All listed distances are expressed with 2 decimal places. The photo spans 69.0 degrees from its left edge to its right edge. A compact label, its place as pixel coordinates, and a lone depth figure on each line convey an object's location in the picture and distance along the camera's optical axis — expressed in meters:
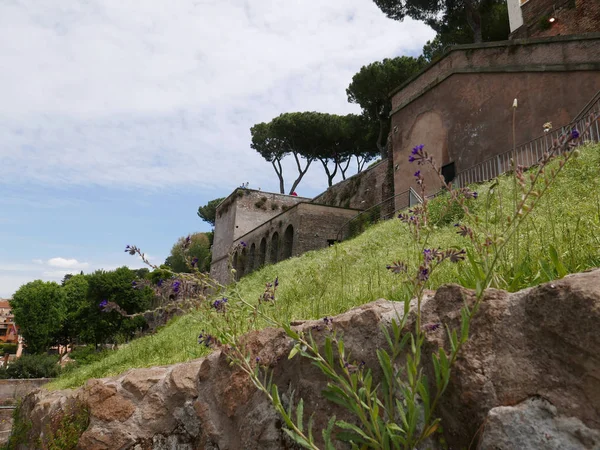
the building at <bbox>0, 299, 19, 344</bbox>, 60.71
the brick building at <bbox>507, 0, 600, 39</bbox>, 18.62
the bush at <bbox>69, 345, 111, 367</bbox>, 10.30
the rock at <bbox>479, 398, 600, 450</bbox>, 1.34
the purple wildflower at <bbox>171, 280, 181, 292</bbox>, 2.61
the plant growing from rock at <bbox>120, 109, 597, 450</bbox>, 1.59
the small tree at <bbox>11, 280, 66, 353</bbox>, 31.73
